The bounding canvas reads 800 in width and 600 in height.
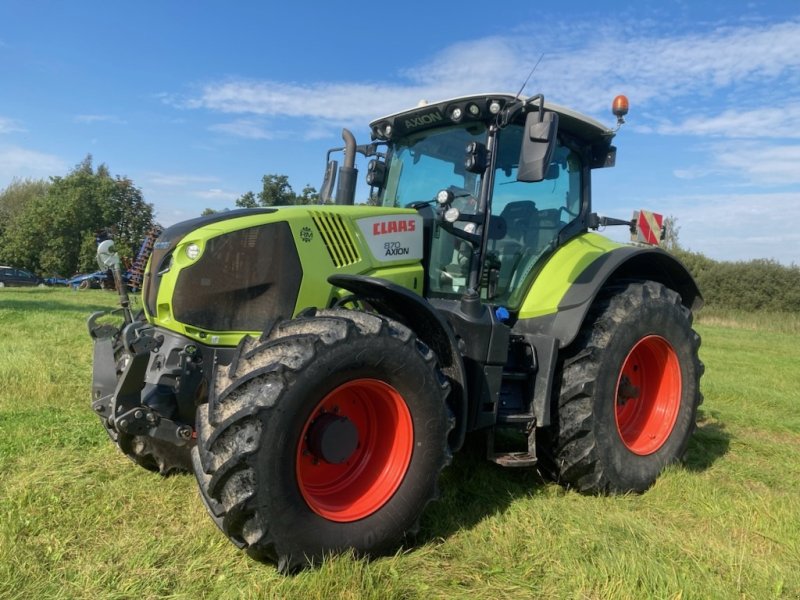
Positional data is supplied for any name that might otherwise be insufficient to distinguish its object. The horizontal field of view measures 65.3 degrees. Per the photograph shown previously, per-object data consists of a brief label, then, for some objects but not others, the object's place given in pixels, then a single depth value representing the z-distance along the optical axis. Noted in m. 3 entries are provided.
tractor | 2.58
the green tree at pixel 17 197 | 49.53
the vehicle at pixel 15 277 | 35.97
